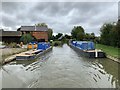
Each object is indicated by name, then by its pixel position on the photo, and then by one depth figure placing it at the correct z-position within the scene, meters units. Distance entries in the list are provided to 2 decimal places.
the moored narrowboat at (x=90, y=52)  9.18
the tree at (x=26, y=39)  18.40
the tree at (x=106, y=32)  15.52
